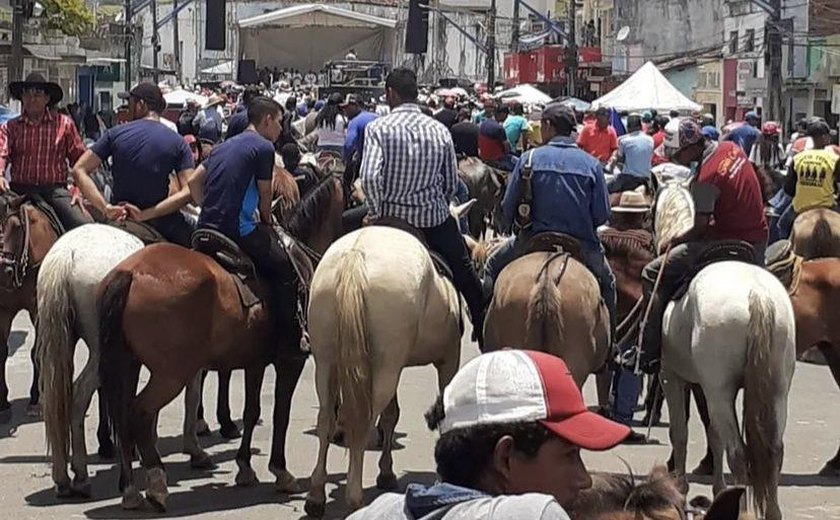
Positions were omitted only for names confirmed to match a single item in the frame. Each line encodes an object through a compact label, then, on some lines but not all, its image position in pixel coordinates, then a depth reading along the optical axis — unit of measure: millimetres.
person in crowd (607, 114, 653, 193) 18203
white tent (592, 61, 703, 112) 32469
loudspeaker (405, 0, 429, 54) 61688
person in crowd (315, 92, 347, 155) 21125
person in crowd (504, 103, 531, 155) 25297
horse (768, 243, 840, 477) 10062
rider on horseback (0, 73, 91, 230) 11805
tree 37500
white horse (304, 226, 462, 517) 8508
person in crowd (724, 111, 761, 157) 22609
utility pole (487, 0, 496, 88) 62344
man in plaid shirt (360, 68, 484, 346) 9781
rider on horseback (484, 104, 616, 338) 9609
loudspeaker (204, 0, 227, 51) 63812
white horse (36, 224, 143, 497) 9117
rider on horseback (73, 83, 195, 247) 10133
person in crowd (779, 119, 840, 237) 16656
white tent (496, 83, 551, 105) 42188
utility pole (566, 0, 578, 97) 53344
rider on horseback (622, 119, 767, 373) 9320
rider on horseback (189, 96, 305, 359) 9492
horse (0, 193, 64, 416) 11531
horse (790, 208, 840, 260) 14016
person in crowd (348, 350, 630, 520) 3307
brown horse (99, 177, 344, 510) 8789
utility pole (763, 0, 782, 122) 36000
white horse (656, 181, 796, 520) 8430
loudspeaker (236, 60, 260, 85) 47719
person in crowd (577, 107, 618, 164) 23156
